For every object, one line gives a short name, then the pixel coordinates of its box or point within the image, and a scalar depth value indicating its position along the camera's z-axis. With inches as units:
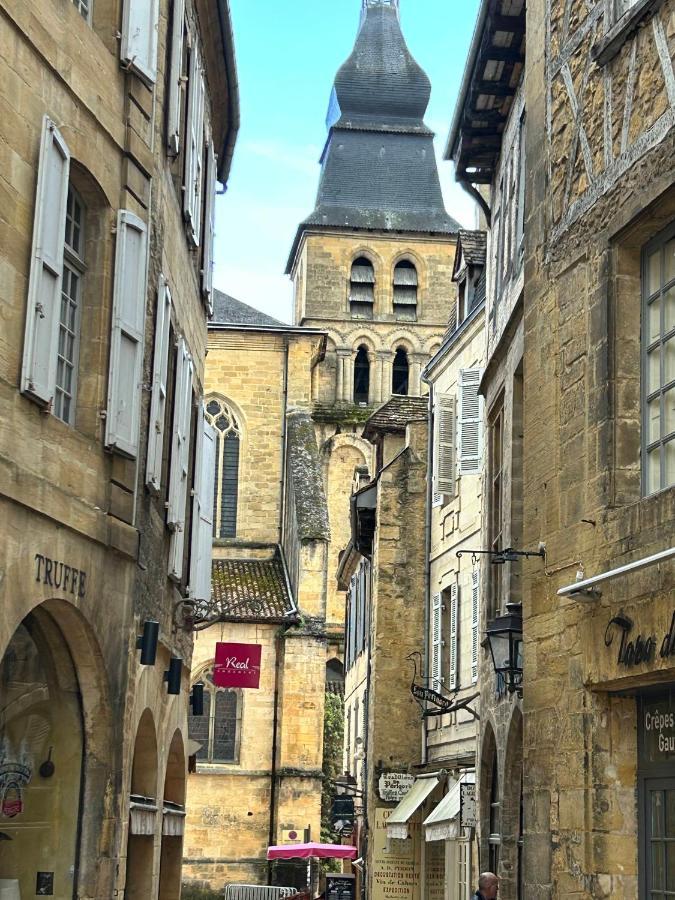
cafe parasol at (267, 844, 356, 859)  1229.7
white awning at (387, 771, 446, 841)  876.6
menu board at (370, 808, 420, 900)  935.0
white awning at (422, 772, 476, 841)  723.4
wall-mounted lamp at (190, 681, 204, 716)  722.2
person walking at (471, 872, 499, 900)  405.4
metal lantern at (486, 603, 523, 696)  470.3
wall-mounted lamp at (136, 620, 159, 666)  485.4
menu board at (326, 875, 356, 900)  1157.7
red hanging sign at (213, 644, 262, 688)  1043.9
